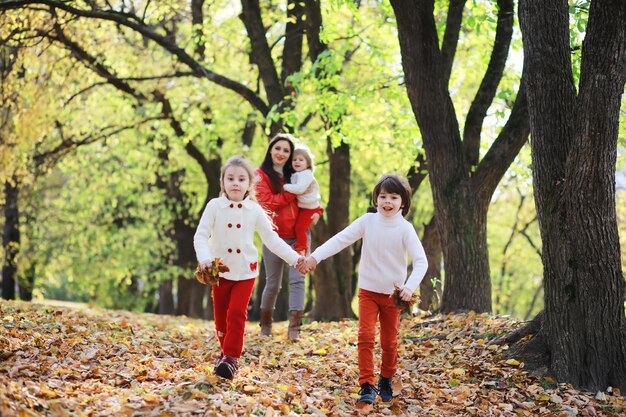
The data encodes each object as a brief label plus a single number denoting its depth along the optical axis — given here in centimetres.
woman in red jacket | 820
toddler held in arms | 827
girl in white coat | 592
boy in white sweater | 588
